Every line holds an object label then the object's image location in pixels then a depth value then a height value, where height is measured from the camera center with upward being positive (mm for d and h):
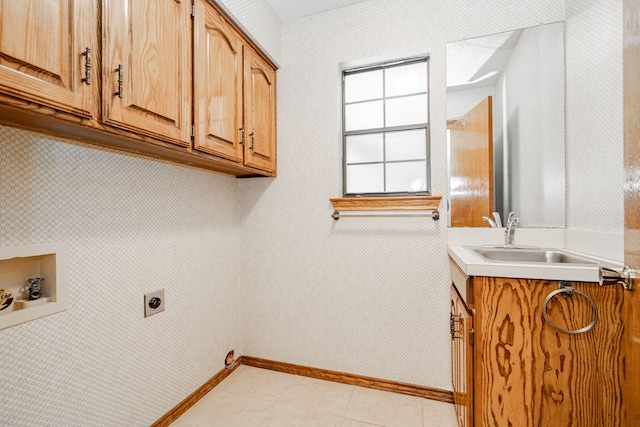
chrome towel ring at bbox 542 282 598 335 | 1035 -333
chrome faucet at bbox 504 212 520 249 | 1668 -105
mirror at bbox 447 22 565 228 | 1674 +502
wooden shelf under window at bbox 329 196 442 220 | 1866 +48
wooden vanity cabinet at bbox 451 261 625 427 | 1036 -530
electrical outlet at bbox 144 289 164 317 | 1524 -468
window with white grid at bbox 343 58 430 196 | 2035 +584
